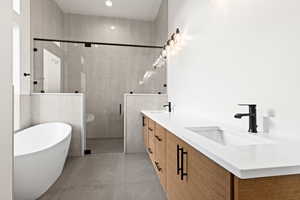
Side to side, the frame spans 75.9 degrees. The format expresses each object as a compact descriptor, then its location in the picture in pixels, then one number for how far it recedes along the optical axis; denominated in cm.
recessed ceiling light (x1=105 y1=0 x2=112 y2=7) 411
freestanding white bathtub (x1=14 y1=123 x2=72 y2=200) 159
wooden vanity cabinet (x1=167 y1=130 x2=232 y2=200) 73
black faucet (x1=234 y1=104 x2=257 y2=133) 120
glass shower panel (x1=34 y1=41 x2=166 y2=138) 434
